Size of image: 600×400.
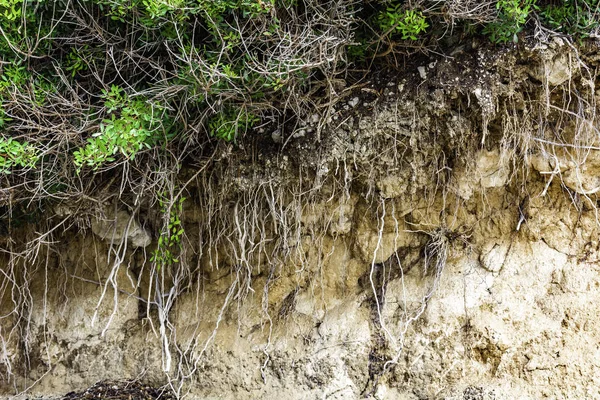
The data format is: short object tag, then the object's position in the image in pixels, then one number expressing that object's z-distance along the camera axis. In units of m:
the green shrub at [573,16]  2.55
